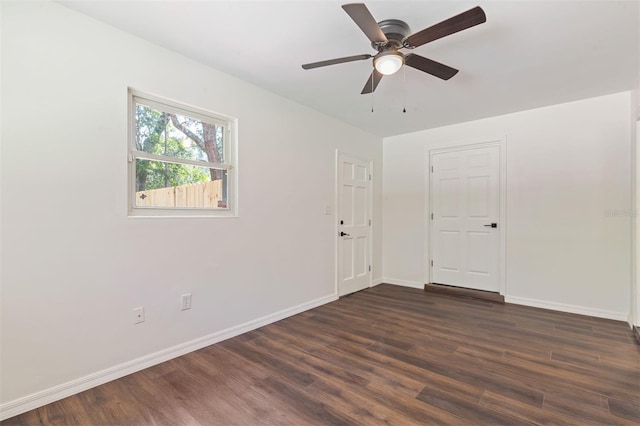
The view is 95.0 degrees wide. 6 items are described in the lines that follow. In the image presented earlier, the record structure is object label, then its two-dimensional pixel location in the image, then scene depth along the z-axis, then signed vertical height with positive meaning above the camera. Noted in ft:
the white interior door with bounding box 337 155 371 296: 13.52 -0.64
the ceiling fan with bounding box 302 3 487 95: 5.14 +3.43
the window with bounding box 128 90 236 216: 7.48 +1.45
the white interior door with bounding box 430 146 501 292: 13.07 -0.29
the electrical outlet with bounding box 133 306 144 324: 7.16 -2.54
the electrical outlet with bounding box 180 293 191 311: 8.05 -2.49
